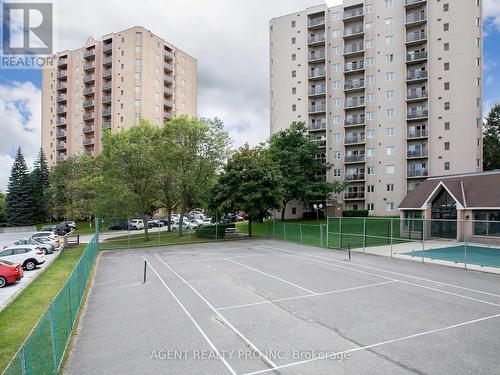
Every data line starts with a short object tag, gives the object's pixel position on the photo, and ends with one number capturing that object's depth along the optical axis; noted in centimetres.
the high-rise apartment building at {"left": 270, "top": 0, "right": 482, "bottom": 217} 4903
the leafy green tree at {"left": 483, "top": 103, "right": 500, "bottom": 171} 5926
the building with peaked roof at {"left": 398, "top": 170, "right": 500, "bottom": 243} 3169
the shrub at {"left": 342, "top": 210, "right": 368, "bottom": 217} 5228
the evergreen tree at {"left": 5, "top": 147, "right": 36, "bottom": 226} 6662
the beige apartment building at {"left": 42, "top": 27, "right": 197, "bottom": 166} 7250
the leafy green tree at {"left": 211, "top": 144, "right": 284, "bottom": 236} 3681
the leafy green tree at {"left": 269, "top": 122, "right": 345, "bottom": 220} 5169
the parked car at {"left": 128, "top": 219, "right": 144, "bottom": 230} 5520
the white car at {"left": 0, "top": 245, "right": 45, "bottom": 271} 2278
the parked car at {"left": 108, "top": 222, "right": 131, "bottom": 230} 5388
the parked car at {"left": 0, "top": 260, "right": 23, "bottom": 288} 1783
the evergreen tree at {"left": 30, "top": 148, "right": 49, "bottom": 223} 6900
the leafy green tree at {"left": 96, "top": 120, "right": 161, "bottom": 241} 3819
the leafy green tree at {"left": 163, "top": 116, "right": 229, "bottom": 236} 4038
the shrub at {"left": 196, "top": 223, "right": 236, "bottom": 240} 3952
